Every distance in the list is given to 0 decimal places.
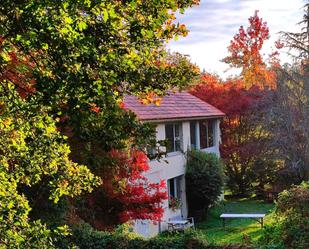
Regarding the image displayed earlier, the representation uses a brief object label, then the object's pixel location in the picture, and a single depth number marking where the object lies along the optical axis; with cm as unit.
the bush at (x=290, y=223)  1083
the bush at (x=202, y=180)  2472
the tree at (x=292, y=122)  2930
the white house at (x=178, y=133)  2109
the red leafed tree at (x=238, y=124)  3138
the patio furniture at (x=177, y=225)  2136
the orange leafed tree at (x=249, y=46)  4800
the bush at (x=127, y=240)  1129
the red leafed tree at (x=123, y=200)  1304
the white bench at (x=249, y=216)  2125
